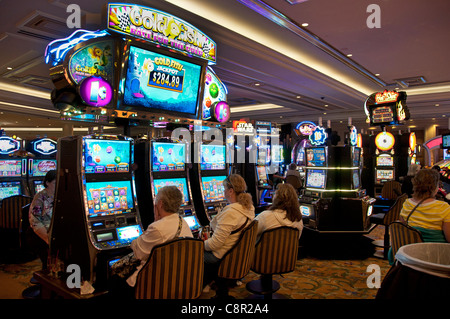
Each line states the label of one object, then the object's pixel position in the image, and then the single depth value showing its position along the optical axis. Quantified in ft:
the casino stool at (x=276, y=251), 9.28
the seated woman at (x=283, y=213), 9.89
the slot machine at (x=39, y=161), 19.10
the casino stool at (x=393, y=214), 14.75
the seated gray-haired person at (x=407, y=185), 18.79
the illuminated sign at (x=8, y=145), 18.49
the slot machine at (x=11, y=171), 18.07
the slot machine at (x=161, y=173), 10.87
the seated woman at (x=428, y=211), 8.77
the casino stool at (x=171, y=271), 6.46
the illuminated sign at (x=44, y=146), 19.65
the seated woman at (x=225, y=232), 8.94
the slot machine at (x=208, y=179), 12.92
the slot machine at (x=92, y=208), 8.23
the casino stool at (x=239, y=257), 8.80
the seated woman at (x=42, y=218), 10.43
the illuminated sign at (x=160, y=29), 9.58
